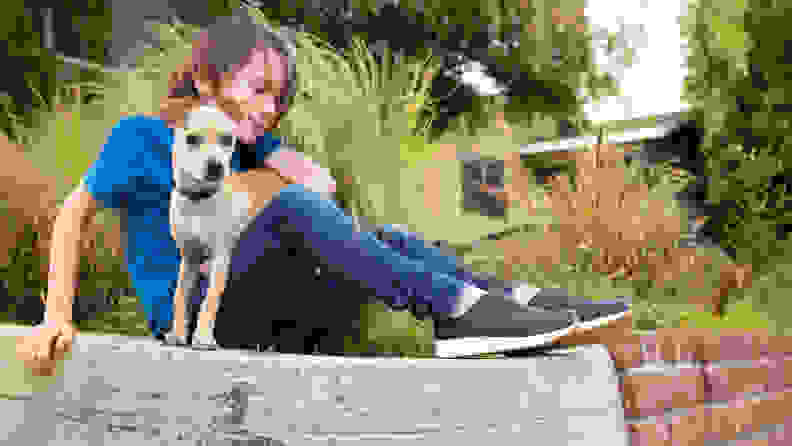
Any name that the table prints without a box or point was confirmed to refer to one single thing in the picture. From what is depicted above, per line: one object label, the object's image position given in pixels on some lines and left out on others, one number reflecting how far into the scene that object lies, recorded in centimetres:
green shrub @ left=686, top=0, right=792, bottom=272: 536
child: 186
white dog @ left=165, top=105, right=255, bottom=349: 188
